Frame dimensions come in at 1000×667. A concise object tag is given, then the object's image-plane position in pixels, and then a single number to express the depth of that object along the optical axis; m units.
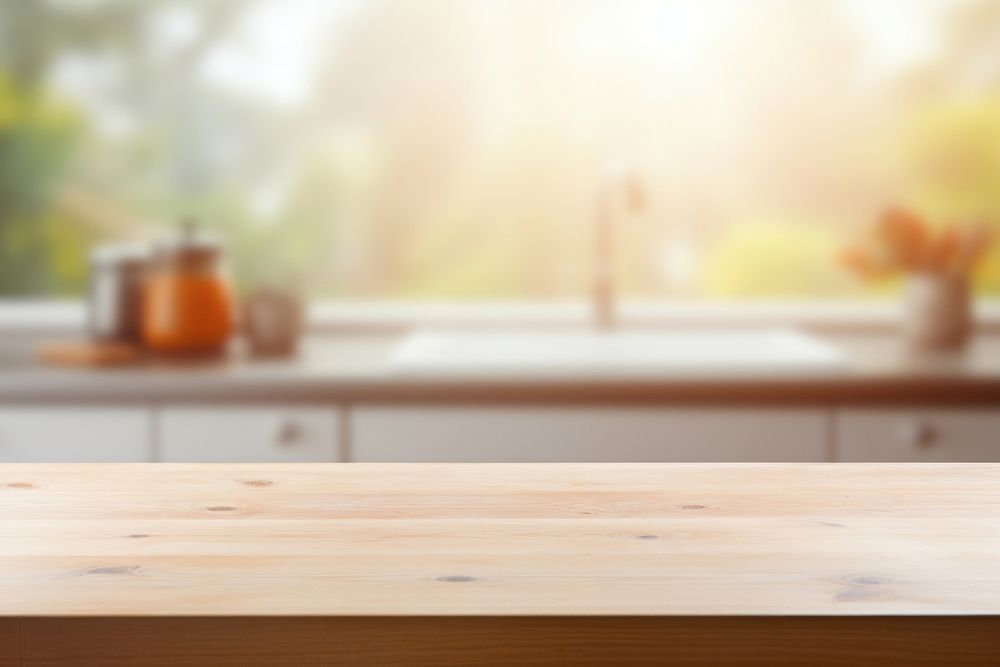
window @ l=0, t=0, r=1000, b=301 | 2.90
